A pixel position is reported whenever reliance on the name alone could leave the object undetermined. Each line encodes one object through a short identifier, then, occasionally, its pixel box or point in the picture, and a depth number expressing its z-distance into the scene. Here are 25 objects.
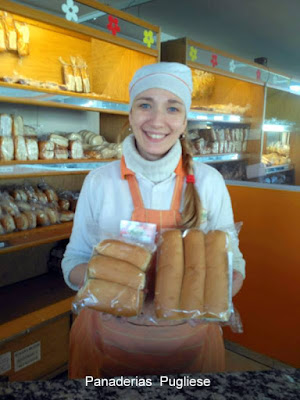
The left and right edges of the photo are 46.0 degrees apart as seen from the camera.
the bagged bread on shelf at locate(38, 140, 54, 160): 2.48
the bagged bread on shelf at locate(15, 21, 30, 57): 2.44
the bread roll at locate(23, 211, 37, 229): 2.45
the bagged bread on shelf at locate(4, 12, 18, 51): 2.35
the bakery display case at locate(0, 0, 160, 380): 2.25
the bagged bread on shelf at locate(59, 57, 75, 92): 2.73
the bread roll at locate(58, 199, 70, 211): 2.78
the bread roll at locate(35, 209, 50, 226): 2.54
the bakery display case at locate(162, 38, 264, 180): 3.73
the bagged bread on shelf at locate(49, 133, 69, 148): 2.57
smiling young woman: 1.12
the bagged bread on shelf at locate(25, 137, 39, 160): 2.40
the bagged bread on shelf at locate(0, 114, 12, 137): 2.33
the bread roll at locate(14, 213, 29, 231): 2.40
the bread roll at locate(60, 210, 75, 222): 2.71
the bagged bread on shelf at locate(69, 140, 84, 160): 2.66
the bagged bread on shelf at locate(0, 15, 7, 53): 2.34
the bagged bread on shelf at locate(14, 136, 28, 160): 2.33
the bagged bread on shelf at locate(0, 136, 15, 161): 2.25
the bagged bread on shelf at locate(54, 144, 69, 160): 2.56
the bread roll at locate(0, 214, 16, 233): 2.31
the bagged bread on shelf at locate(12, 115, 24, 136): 2.39
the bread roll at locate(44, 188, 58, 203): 2.72
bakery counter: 0.59
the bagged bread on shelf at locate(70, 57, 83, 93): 2.77
